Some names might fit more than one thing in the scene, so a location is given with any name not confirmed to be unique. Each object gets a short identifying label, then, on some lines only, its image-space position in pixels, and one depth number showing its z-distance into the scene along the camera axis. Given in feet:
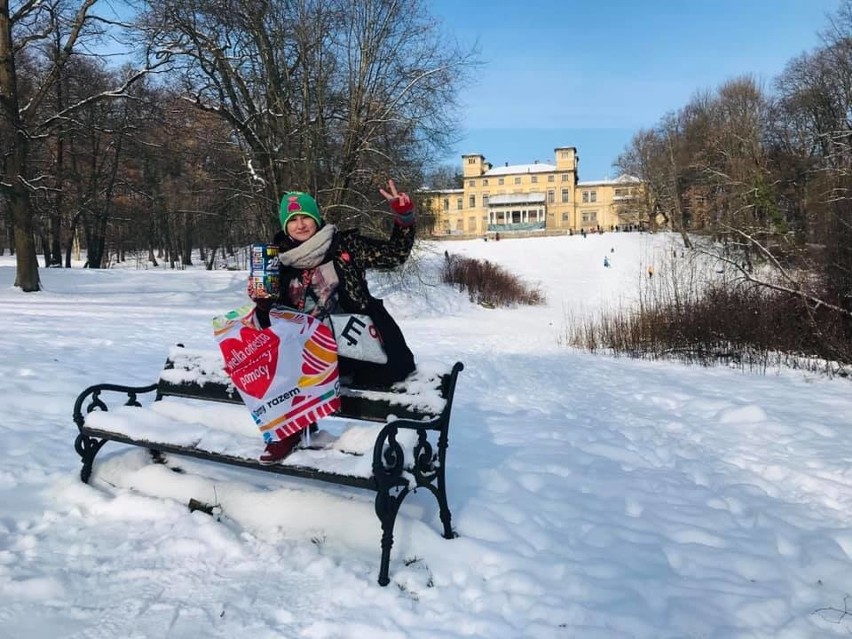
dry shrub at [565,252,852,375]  34.81
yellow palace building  297.74
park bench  9.27
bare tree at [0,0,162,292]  53.11
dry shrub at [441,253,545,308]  89.86
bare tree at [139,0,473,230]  57.52
